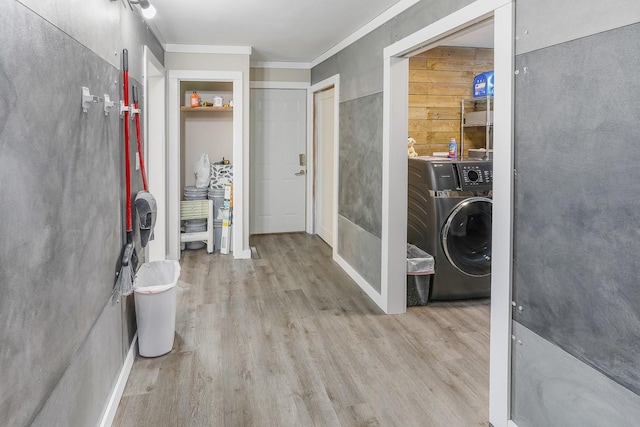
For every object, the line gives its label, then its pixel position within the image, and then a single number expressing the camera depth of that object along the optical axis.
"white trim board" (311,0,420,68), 3.12
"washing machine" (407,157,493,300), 3.56
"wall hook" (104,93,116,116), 2.06
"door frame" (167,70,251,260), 4.86
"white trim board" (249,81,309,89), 5.98
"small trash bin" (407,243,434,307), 3.60
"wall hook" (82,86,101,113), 1.69
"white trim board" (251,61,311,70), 5.92
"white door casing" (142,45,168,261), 4.45
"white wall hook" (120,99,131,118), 2.46
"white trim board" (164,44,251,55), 4.80
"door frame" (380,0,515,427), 1.89
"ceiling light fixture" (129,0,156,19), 2.54
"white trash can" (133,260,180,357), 2.63
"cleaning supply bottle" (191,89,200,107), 5.31
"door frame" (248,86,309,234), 5.99
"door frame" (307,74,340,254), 5.00
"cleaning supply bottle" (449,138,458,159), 4.49
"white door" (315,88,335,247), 5.77
